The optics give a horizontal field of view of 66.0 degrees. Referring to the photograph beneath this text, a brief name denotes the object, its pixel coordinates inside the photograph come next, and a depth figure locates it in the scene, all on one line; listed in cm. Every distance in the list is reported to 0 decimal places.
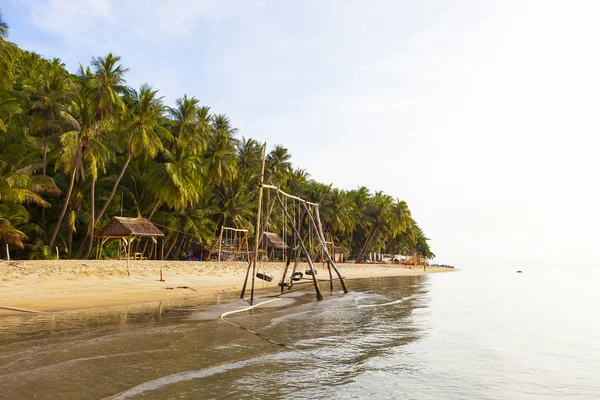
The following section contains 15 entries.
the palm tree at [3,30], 2236
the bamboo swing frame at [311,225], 1603
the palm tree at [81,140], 2672
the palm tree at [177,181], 3331
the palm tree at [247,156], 5103
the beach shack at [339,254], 6194
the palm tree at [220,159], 4100
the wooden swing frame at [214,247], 3679
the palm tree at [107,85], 3036
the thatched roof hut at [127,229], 2697
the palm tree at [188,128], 3844
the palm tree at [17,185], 2347
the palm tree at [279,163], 5296
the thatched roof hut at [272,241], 4047
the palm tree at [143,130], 3100
